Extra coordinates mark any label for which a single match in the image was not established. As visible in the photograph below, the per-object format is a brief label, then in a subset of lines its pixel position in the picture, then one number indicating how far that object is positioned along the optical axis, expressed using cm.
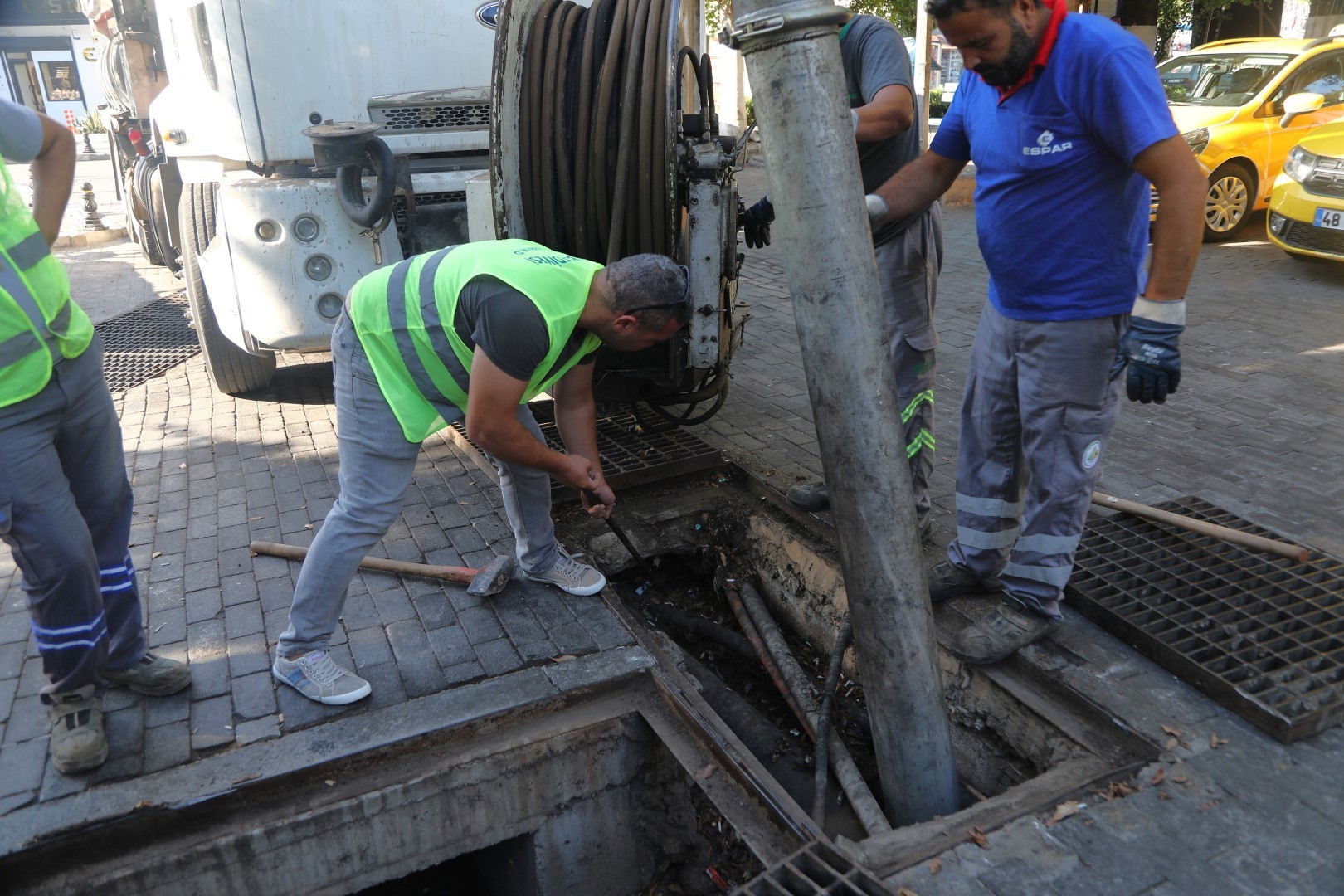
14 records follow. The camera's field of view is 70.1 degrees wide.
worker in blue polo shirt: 253
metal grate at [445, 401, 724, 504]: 447
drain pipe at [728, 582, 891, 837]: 274
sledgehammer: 357
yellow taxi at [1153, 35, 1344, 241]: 936
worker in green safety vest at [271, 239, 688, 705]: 273
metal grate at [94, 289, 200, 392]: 644
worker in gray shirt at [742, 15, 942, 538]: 349
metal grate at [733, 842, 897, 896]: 227
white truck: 452
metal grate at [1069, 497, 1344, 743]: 281
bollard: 1241
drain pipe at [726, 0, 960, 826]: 218
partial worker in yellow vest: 255
